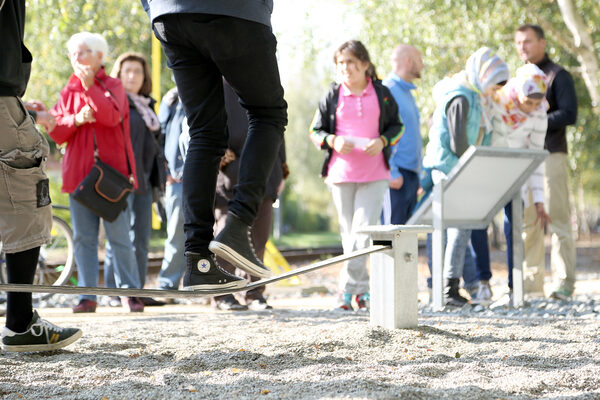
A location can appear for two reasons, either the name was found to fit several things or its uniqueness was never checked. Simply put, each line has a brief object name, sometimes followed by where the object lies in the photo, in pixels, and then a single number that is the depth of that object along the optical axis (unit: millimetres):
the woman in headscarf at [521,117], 13156
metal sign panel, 12062
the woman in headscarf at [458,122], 12852
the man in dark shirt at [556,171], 15195
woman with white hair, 12430
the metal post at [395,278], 8484
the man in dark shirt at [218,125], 6613
